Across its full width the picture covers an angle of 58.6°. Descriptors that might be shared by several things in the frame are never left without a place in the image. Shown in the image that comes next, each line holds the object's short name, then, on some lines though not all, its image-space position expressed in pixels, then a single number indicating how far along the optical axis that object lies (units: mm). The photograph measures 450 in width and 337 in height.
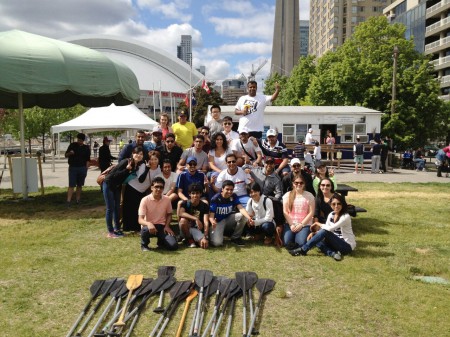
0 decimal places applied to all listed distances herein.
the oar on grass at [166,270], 5453
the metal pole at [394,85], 24805
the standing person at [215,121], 9078
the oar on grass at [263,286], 4780
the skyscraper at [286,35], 178500
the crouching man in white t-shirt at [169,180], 7649
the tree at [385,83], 28156
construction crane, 120462
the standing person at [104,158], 13383
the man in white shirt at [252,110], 8883
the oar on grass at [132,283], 4402
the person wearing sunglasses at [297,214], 6809
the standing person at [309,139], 21062
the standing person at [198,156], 8102
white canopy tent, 20422
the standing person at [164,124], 9578
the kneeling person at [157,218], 6699
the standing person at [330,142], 21797
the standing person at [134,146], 8039
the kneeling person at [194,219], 7000
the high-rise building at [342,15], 90188
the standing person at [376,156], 20156
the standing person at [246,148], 8284
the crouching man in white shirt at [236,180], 7420
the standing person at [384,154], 20953
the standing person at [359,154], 20250
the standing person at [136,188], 7723
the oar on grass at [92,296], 3965
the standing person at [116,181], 7465
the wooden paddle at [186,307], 3945
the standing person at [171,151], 8484
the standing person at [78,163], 11117
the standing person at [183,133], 9477
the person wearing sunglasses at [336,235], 6410
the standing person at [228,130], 8492
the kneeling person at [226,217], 6984
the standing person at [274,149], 8359
